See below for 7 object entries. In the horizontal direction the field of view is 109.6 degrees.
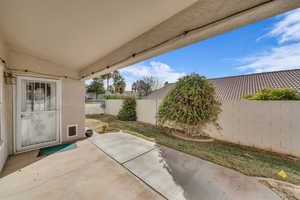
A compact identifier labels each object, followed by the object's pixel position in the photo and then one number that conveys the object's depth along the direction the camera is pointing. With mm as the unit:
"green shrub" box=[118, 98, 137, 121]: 7039
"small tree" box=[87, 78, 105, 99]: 17094
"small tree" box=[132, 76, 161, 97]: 18922
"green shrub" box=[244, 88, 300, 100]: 3046
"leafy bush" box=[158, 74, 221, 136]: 3711
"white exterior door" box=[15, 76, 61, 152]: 2777
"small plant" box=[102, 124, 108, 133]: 4476
